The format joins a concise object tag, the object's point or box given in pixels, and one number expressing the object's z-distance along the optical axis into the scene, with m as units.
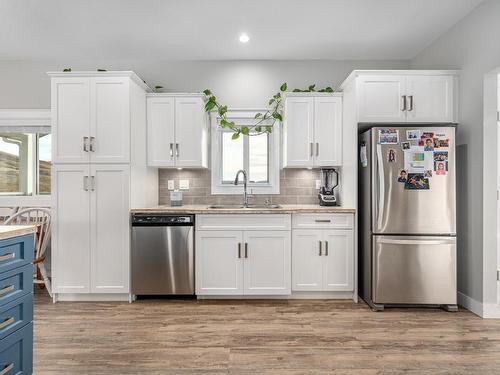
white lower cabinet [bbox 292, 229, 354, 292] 3.42
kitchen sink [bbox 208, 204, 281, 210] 3.91
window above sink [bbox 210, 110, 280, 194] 4.12
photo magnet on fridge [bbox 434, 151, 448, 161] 3.08
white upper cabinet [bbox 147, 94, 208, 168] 3.76
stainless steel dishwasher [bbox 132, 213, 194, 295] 3.39
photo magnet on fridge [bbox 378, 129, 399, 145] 3.12
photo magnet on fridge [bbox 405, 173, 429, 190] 3.08
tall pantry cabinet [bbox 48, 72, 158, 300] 3.37
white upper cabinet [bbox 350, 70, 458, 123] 3.30
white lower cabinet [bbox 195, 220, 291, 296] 3.41
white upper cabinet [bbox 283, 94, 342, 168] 3.70
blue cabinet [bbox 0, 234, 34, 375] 1.69
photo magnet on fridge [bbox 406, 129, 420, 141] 3.10
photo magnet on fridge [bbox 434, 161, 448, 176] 3.08
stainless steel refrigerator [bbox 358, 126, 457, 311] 3.09
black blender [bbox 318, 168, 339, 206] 3.79
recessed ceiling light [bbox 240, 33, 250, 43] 3.46
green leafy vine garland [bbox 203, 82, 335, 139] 3.90
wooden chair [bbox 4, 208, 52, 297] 3.52
